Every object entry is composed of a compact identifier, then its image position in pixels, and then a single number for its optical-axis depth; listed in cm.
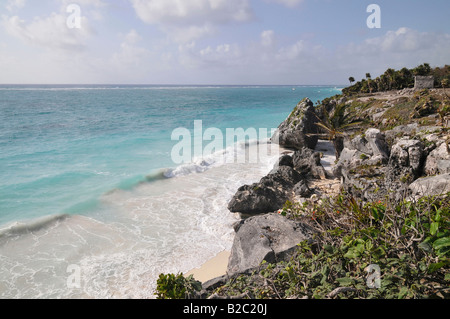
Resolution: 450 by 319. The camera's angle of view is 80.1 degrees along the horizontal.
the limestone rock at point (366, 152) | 1270
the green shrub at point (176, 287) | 438
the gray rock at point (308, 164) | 1574
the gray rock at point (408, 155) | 1047
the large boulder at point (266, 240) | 674
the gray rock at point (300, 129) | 2305
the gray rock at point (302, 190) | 1294
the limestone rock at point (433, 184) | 755
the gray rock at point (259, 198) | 1220
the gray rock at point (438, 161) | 927
